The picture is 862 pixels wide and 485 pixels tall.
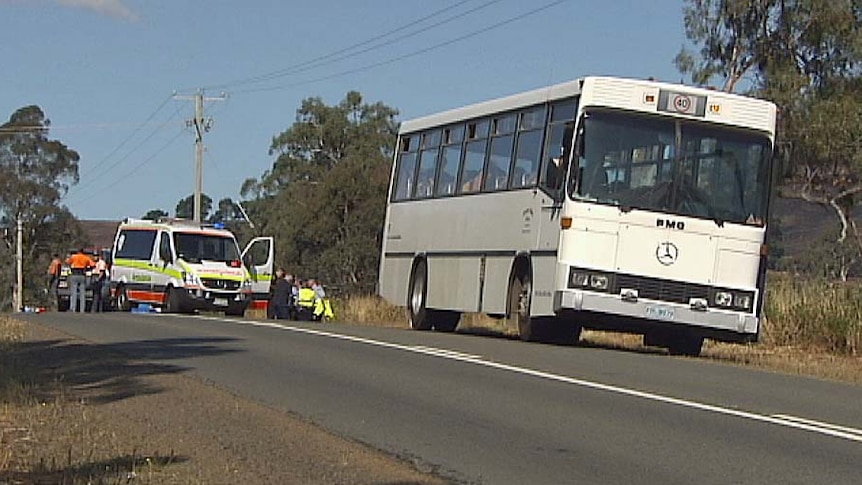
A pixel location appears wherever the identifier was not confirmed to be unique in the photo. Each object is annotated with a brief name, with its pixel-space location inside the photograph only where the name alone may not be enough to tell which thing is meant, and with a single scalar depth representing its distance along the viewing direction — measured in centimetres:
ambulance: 3619
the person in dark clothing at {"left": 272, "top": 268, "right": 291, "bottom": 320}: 3738
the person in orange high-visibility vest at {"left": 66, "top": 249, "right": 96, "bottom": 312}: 3903
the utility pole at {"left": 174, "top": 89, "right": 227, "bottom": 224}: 5975
